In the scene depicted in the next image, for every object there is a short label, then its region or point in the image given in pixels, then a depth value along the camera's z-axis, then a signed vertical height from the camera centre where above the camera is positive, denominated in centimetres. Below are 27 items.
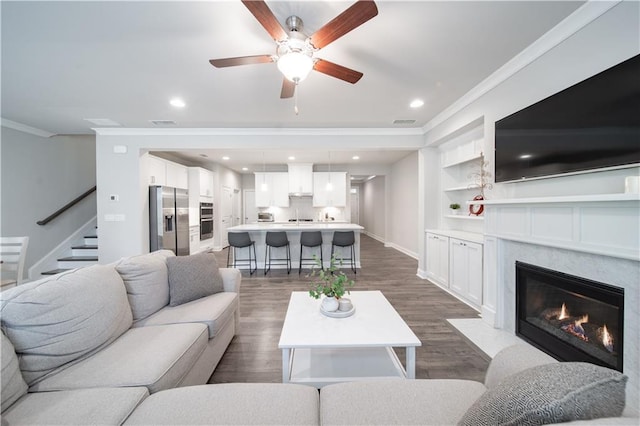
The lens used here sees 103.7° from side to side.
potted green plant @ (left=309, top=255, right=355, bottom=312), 192 -63
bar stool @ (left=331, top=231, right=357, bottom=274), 483 -56
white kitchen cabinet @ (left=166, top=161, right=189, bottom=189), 573 +85
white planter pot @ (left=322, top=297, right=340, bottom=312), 192 -73
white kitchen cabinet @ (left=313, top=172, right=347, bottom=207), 707 +58
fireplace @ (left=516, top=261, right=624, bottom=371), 163 -82
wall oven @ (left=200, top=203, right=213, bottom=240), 672 -29
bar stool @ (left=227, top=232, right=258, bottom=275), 481 -57
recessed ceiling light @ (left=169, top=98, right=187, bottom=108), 325 +143
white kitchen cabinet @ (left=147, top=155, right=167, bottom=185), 500 +84
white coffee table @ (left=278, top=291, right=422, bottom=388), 157 -83
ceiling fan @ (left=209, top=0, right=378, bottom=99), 146 +116
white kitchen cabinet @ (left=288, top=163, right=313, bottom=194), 702 +89
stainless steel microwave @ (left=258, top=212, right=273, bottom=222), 769 -21
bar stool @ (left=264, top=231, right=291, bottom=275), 486 -58
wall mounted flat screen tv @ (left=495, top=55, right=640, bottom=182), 149 +58
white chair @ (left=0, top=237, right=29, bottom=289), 277 -49
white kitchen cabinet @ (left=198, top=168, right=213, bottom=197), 668 +78
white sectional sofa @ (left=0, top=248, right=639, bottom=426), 65 -78
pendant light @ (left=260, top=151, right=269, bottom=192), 613 +84
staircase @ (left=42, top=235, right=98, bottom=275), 450 -85
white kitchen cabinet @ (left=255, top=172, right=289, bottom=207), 711 +51
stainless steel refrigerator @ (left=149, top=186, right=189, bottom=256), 461 -18
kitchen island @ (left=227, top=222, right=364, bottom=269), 527 -81
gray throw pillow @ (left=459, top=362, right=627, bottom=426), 60 -47
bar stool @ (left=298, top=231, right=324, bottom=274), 486 -56
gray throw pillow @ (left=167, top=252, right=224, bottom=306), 212 -59
